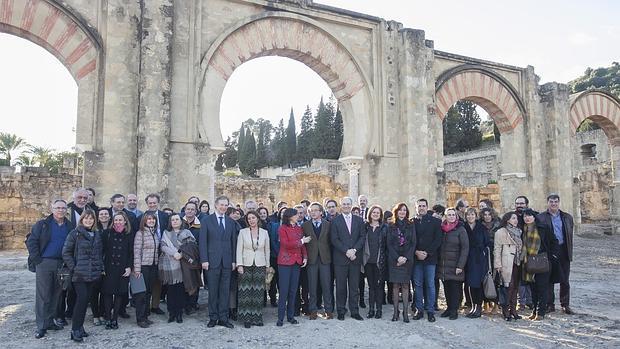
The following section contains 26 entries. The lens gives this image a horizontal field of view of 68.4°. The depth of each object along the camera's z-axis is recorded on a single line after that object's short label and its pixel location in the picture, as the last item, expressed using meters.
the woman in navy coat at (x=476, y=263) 5.08
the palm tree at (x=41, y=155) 24.62
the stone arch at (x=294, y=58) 8.40
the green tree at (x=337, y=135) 34.22
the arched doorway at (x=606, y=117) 13.90
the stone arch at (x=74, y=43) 7.36
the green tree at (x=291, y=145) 38.34
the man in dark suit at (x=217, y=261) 4.71
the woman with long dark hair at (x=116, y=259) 4.43
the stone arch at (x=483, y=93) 11.15
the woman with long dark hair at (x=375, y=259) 5.05
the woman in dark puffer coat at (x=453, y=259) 4.94
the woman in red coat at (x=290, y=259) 4.87
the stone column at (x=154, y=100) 7.68
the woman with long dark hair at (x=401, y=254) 4.91
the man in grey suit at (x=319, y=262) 5.04
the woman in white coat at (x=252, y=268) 4.75
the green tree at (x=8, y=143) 24.03
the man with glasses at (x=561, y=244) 5.22
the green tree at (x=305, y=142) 36.53
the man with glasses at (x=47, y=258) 4.24
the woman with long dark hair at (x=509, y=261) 4.96
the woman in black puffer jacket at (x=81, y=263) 4.11
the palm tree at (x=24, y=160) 24.48
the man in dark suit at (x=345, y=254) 5.00
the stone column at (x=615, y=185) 15.20
